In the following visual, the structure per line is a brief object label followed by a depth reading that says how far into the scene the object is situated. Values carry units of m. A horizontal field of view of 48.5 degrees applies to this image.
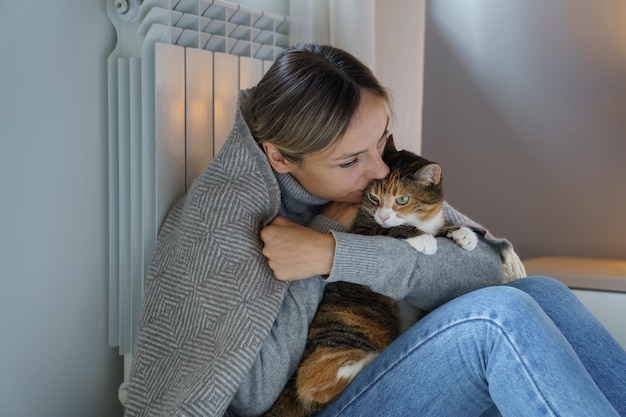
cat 1.15
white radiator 1.27
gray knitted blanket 1.09
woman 1.06
